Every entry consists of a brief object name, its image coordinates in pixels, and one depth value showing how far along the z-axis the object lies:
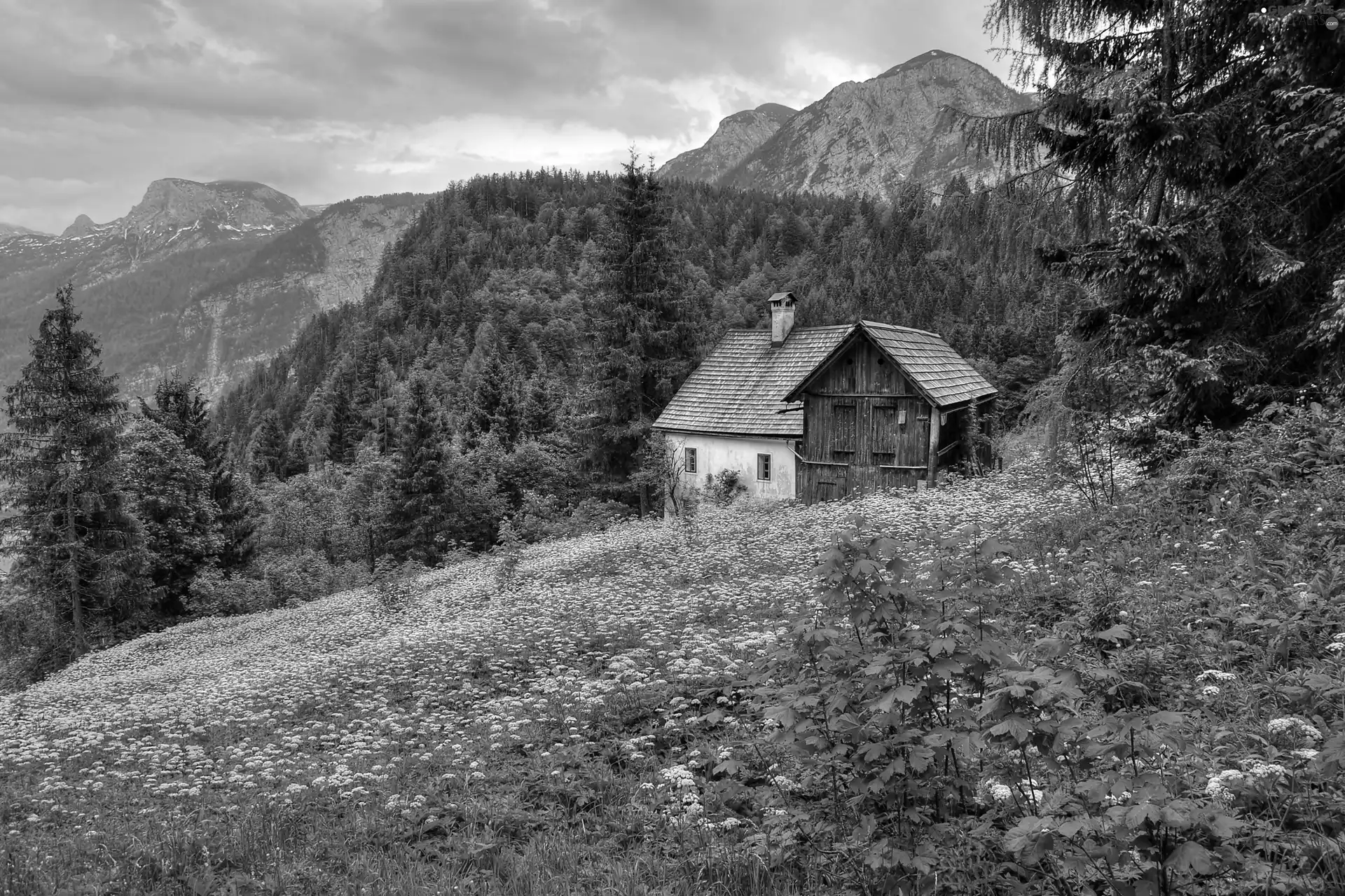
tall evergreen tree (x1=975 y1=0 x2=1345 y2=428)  8.98
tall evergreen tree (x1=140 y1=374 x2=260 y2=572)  36.66
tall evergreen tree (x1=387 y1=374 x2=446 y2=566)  36.22
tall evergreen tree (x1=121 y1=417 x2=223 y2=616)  31.17
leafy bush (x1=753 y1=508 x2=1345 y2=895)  2.46
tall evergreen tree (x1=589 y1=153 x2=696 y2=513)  32.84
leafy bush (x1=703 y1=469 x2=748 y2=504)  28.31
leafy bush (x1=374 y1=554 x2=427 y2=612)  18.45
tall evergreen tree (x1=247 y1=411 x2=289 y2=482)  72.69
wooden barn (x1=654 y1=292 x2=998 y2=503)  24.91
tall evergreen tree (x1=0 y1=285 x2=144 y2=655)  26.28
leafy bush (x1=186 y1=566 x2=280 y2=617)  30.98
